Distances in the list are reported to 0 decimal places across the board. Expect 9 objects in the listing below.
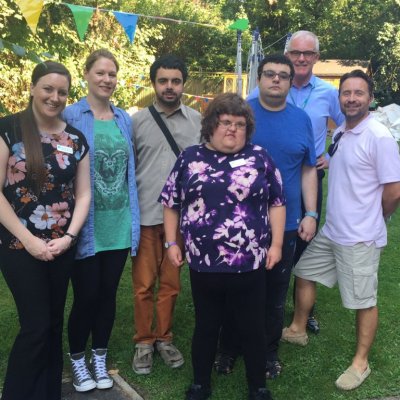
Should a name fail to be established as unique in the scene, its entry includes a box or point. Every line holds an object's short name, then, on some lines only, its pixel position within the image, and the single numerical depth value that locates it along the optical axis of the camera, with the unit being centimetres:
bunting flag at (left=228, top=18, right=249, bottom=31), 1073
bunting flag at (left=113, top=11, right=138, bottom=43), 653
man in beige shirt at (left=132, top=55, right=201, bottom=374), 312
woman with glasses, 250
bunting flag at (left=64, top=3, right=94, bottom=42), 497
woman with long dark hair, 239
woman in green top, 283
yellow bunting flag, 278
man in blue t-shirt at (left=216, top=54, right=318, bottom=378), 290
